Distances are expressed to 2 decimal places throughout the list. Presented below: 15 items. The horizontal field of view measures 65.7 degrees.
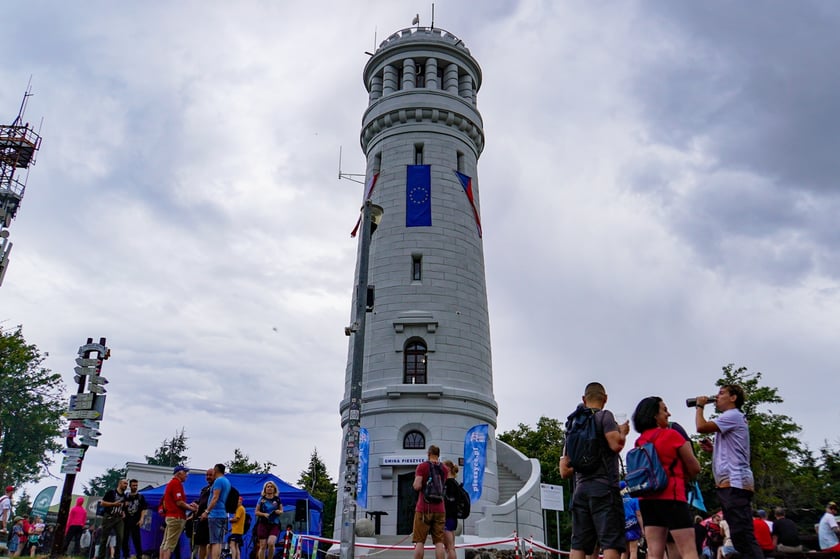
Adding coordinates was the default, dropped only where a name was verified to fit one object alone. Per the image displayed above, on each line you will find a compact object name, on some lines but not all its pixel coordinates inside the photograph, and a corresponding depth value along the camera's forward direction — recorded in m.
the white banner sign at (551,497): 19.44
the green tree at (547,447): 49.10
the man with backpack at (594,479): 6.51
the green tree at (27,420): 58.06
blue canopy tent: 20.06
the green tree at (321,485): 57.28
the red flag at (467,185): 29.02
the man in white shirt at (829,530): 13.06
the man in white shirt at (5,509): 17.57
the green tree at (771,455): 38.50
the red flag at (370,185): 29.22
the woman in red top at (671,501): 6.58
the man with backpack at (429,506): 11.15
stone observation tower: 24.08
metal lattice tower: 48.35
